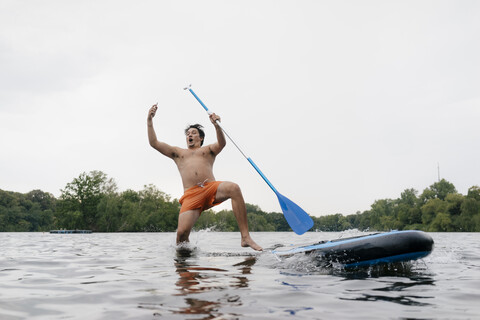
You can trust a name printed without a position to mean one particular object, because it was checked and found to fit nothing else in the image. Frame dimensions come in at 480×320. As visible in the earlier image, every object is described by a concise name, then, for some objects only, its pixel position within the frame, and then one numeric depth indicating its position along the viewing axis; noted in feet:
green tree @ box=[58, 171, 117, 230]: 203.72
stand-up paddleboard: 12.93
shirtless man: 19.80
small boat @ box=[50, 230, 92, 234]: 180.39
